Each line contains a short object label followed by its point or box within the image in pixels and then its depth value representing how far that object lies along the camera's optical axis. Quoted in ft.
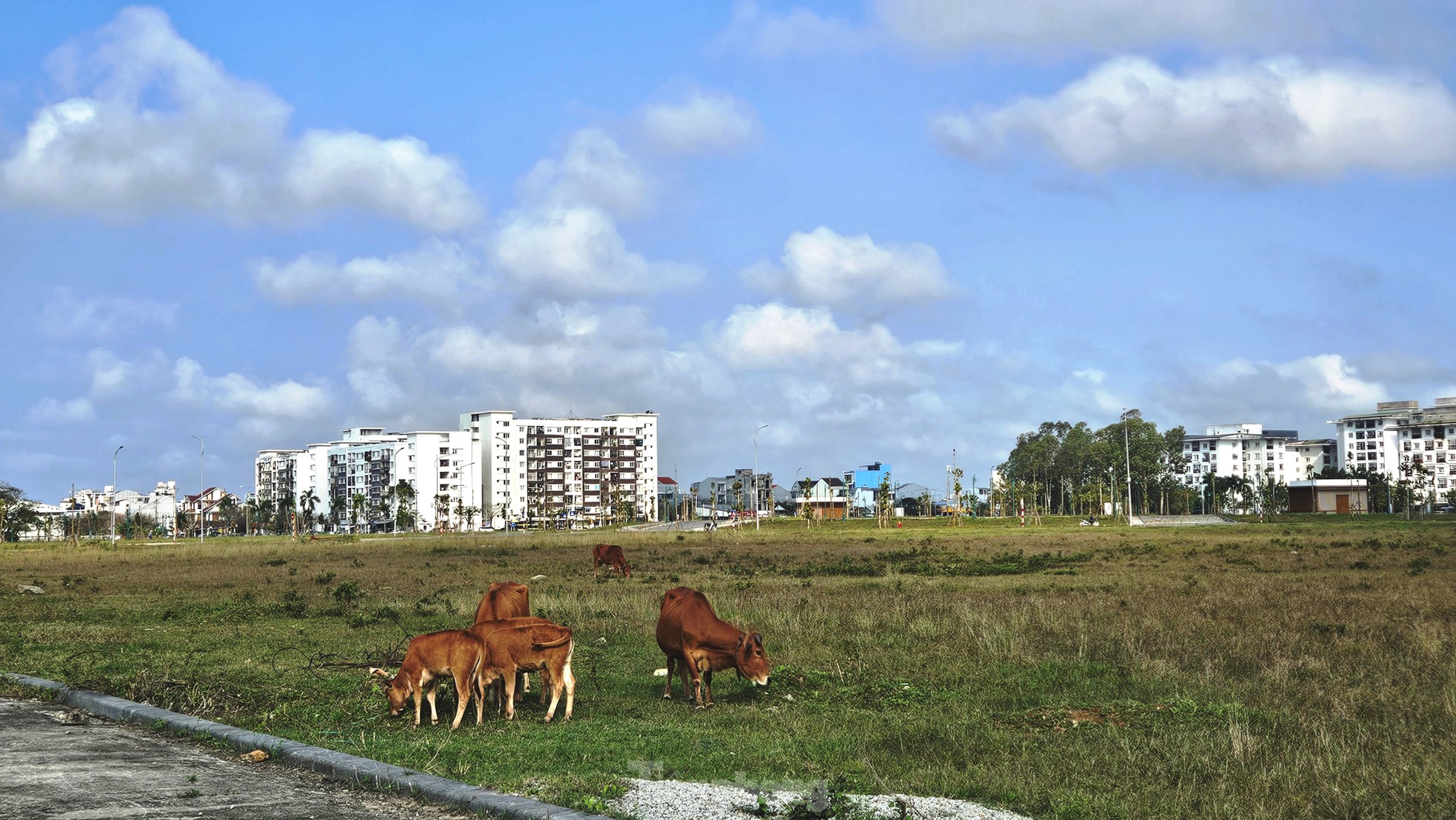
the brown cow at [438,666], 45.06
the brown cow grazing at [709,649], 51.13
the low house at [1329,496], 526.98
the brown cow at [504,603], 56.29
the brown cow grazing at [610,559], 156.25
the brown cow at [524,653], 45.80
